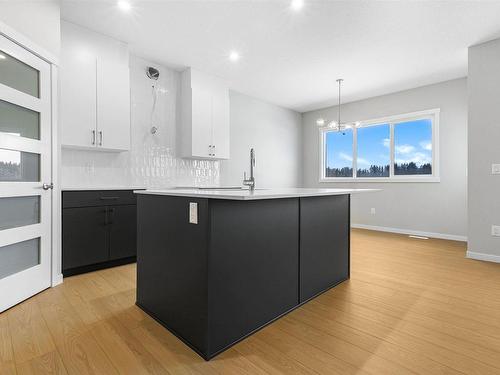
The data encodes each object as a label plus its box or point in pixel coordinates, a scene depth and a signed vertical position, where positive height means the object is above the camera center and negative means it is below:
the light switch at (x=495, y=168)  3.35 +0.23
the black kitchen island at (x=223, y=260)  1.51 -0.50
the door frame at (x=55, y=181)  2.52 +0.04
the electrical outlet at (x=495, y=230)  3.36 -0.56
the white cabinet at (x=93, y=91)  2.95 +1.13
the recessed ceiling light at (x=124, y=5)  2.69 +1.86
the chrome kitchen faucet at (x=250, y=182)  2.37 +0.03
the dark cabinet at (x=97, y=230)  2.77 -0.50
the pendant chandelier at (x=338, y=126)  4.64 +1.08
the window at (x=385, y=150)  5.04 +0.77
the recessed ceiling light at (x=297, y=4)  2.67 +1.85
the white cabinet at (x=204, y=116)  4.18 +1.15
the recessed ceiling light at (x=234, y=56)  3.73 +1.87
